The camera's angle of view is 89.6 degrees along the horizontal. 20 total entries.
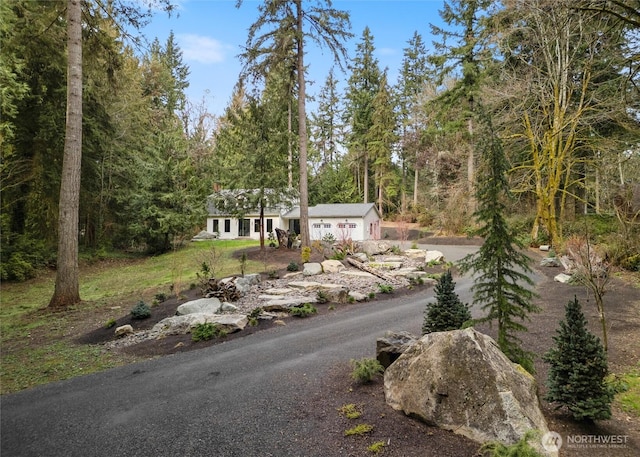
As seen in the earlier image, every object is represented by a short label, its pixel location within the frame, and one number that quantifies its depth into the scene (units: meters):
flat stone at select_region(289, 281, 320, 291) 8.94
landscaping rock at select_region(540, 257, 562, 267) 11.41
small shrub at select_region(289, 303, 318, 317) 6.79
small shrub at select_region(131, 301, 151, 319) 6.78
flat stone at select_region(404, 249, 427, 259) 14.78
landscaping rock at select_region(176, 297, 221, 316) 6.64
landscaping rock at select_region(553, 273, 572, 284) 8.86
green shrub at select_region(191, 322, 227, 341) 5.50
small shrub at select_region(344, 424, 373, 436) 2.67
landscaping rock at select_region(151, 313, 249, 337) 5.89
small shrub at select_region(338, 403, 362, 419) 2.91
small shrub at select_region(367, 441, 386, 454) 2.46
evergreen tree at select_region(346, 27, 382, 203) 34.50
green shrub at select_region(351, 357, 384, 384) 3.48
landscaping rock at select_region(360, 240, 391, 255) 15.23
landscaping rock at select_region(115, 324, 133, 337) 6.02
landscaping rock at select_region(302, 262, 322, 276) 10.82
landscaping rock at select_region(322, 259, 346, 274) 11.41
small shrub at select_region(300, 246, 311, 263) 12.91
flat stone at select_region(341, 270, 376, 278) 10.74
